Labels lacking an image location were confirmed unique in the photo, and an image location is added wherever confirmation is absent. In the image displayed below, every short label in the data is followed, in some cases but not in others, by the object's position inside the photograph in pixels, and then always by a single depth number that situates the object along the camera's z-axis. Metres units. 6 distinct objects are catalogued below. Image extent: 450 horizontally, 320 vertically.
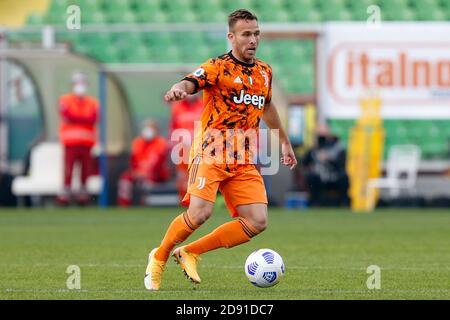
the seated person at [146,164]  20.19
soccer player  7.69
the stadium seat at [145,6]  23.81
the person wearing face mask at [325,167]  19.58
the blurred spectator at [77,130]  19.47
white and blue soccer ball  7.69
